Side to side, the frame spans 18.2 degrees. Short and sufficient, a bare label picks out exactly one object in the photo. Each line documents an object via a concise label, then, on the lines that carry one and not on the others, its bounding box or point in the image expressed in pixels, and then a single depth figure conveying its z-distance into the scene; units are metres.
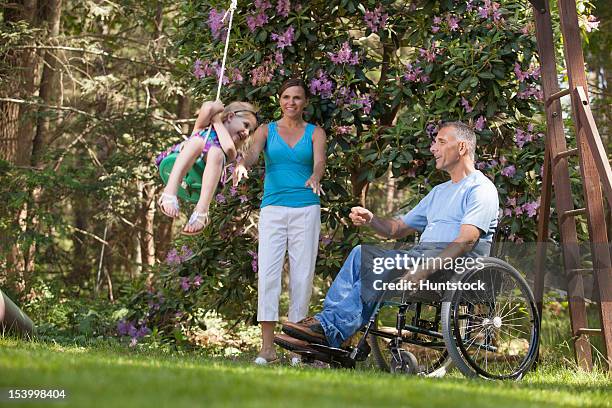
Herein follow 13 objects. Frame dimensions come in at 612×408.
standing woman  10.49
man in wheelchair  9.22
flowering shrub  11.58
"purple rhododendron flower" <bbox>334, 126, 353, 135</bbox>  11.88
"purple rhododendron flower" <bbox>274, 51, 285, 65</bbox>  12.06
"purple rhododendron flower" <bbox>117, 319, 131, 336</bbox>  13.92
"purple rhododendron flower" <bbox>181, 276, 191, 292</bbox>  13.05
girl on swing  10.04
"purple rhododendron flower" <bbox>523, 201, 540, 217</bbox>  11.53
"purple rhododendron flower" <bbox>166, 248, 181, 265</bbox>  13.21
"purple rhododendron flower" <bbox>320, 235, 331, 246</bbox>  12.50
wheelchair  8.77
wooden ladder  9.90
